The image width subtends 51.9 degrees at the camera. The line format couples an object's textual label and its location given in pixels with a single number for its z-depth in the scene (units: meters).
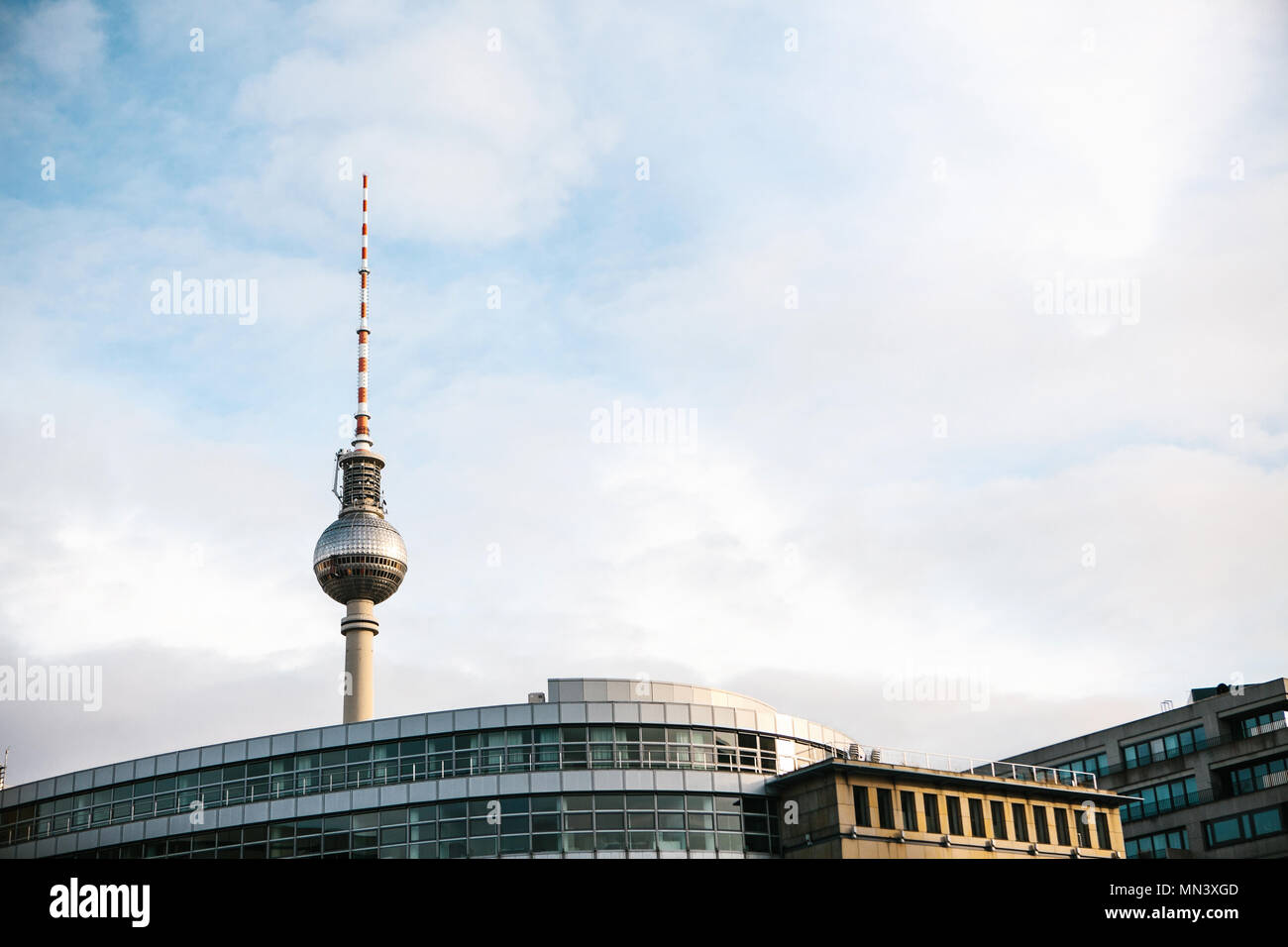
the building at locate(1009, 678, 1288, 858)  76.69
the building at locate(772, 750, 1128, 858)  55.72
